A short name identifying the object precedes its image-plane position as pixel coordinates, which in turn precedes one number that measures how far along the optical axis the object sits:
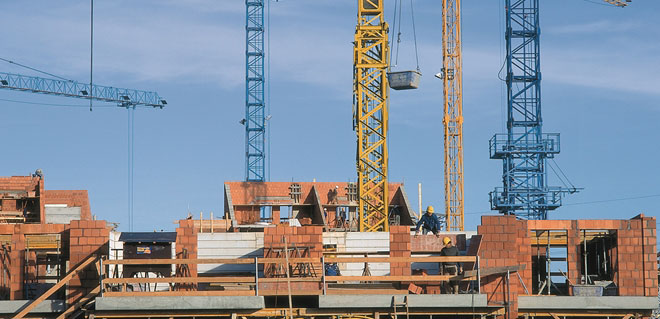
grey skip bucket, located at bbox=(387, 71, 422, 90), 66.19
